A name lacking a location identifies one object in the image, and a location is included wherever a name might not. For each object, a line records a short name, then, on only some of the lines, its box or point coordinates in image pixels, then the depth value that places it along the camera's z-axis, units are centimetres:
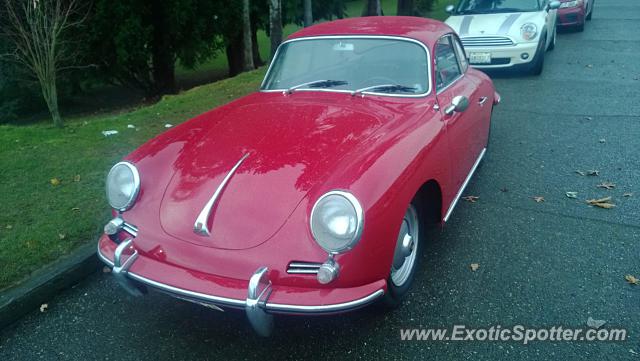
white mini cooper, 788
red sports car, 223
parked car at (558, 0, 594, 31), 1267
